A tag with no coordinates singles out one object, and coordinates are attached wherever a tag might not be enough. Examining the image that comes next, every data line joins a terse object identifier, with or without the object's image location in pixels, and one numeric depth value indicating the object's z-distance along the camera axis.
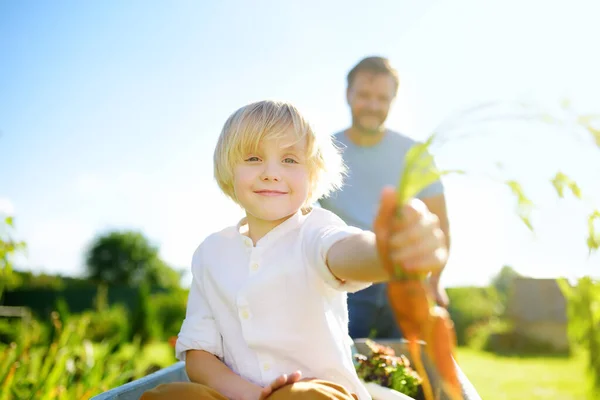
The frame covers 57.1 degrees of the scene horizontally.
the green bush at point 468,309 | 19.73
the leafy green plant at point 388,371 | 2.41
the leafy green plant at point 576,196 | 0.67
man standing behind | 3.36
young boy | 1.66
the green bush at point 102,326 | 12.54
